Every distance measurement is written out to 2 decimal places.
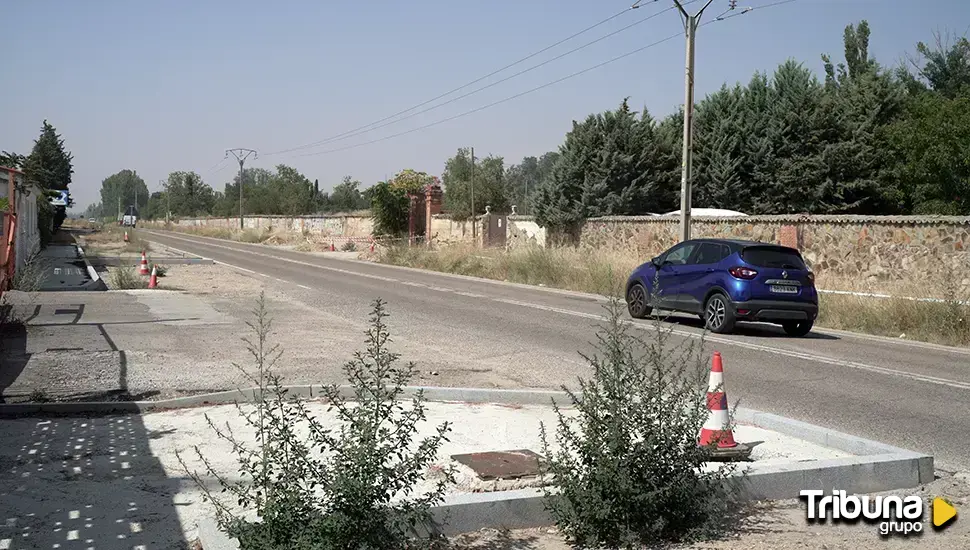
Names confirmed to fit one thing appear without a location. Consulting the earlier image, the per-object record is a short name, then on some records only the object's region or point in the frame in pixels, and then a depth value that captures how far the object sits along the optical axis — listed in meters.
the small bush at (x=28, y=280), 19.44
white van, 111.06
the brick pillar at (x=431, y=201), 50.97
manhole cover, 6.22
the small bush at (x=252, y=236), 73.00
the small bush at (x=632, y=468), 4.94
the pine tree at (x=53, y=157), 76.30
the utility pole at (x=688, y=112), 24.02
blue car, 15.38
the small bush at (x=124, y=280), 23.31
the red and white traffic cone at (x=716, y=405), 6.96
